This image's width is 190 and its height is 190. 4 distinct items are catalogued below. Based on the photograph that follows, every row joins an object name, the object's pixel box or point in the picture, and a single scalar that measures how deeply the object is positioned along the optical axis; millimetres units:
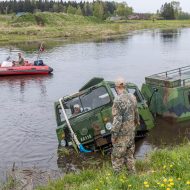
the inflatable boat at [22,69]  30281
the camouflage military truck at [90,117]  12789
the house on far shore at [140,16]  162188
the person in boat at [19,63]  30766
